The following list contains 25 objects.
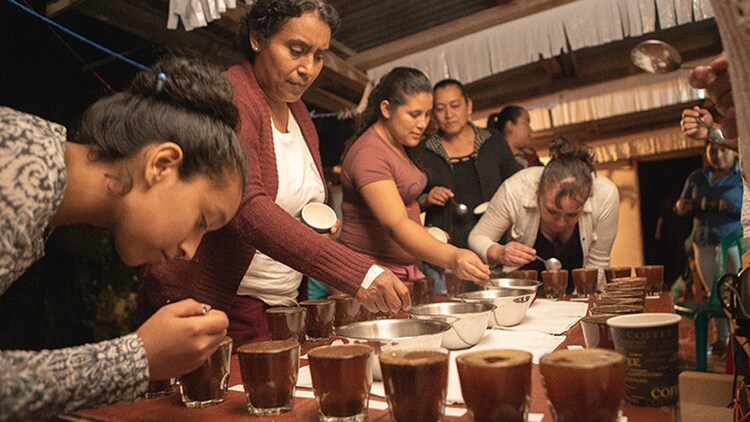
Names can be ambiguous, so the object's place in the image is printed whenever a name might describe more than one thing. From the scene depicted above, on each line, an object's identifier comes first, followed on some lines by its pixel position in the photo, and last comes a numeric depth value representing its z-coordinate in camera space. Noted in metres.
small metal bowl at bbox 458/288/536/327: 1.74
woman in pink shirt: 2.23
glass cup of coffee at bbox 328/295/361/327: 1.72
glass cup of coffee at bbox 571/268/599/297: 2.50
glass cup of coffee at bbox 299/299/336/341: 1.63
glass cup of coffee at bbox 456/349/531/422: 0.88
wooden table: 0.99
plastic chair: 2.61
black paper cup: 1.01
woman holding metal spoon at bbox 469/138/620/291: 2.88
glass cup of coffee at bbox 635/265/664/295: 2.47
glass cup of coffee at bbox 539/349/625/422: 0.84
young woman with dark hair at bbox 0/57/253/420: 0.88
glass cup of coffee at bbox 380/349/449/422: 0.92
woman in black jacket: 3.43
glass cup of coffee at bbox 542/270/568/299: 2.48
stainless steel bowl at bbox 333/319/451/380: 1.12
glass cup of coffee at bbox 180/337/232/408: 1.09
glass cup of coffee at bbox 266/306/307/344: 1.51
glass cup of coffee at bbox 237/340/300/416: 1.04
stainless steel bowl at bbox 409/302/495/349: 1.38
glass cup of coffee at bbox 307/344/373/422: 0.98
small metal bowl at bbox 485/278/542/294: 2.09
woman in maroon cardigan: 1.58
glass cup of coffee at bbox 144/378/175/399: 1.17
